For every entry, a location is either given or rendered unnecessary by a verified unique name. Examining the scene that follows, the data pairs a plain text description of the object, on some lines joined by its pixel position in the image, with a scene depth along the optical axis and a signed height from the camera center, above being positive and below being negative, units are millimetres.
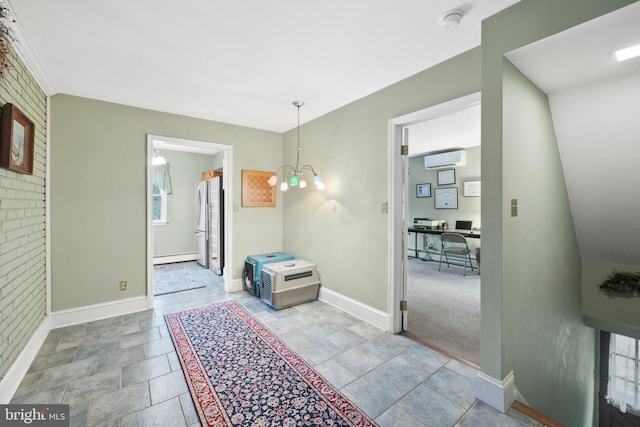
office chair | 5199 -721
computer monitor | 5789 -249
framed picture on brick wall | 1765 +533
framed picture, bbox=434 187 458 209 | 6152 +387
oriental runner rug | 1645 -1257
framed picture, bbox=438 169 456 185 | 6129 +885
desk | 5297 -395
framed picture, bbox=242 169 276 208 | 4094 +378
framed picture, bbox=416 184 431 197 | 6680 +613
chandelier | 3217 +657
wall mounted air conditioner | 5738 +1240
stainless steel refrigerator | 4836 -211
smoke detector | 1669 +1267
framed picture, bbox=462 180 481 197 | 5718 +560
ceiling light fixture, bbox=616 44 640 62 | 1561 +979
